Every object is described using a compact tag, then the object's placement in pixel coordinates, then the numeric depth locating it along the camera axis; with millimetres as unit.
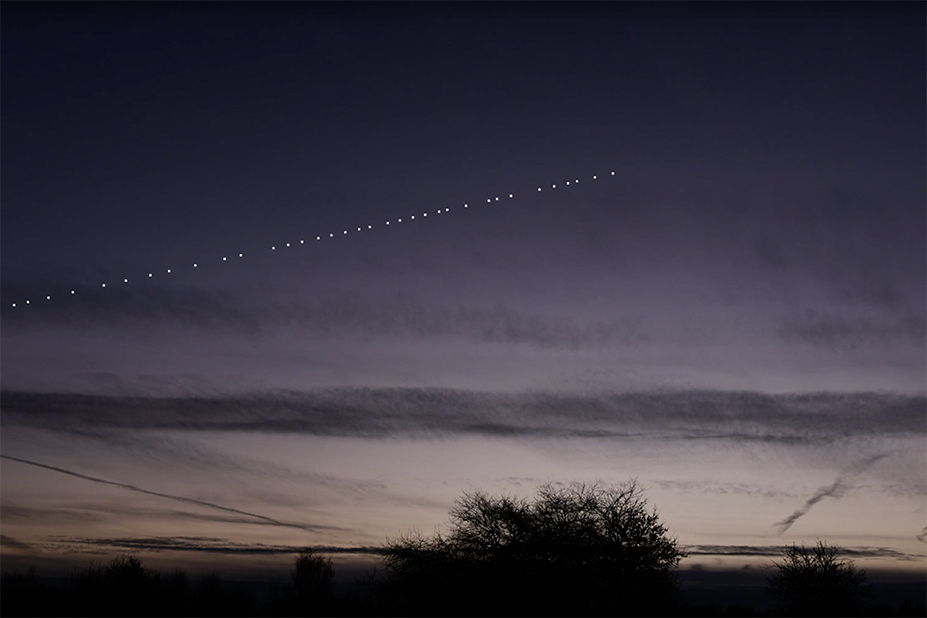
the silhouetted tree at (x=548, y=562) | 37500
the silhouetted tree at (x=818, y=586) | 53375
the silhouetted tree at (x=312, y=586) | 43219
